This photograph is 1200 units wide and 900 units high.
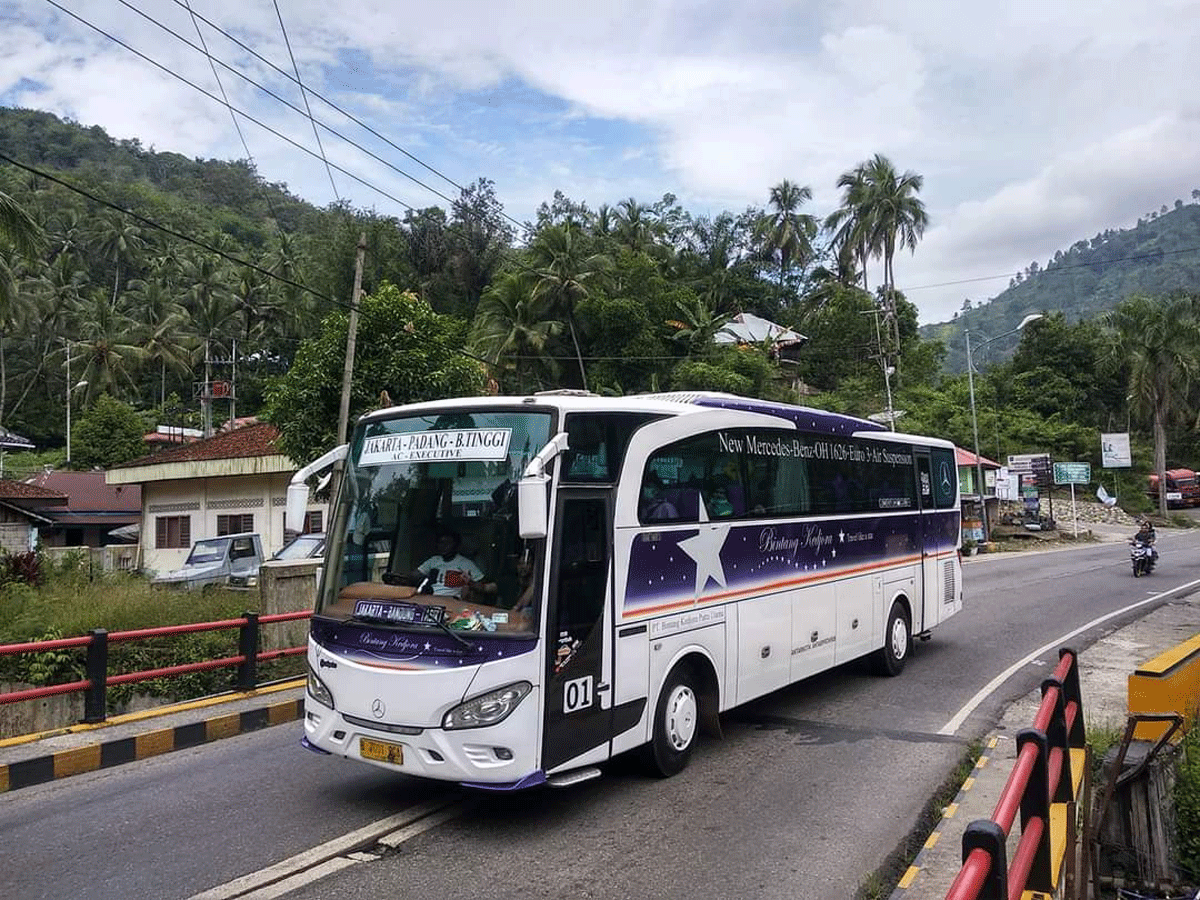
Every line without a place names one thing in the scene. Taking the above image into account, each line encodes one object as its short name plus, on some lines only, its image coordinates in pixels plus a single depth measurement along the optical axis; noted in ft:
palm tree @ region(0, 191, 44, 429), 51.16
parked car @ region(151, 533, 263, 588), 66.85
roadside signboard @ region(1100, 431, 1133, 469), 168.86
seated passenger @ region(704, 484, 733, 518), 24.58
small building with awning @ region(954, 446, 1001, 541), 121.67
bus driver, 19.29
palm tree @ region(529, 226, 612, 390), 137.08
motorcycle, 75.20
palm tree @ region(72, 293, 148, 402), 181.98
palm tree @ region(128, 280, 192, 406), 188.96
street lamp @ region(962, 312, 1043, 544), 118.40
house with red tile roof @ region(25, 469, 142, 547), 123.34
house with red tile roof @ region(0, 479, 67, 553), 82.23
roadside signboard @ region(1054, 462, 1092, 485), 153.89
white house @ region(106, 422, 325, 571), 93.71
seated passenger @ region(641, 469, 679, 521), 22.06
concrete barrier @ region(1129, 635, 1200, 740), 20.29
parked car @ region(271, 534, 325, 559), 67.41
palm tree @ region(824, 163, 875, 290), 185.16
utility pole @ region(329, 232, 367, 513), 59.00
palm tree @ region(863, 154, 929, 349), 180.55
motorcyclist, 75.41
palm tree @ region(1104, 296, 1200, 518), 180.04
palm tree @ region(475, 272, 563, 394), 132.98
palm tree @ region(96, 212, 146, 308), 242.17
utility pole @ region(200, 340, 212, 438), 157.07
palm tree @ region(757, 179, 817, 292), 219.82
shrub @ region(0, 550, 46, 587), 51.98
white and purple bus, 18.43
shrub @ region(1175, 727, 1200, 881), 19.19
